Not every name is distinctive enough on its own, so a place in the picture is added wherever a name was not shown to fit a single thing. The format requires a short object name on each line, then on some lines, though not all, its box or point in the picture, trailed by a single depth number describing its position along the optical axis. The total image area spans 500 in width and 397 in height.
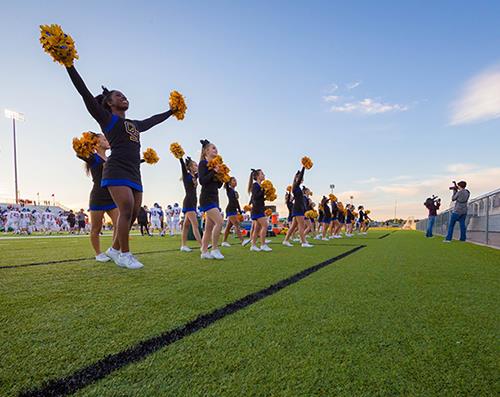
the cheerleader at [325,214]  13.20
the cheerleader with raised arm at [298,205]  8.48
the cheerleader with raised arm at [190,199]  7.28
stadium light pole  42.66
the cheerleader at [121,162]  3.93
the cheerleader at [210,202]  5.39
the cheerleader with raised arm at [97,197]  4.87
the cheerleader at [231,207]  9.21
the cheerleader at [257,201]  7.64
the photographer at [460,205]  10.64
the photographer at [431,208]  15.32
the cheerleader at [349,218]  17.91
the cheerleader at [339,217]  15.29
